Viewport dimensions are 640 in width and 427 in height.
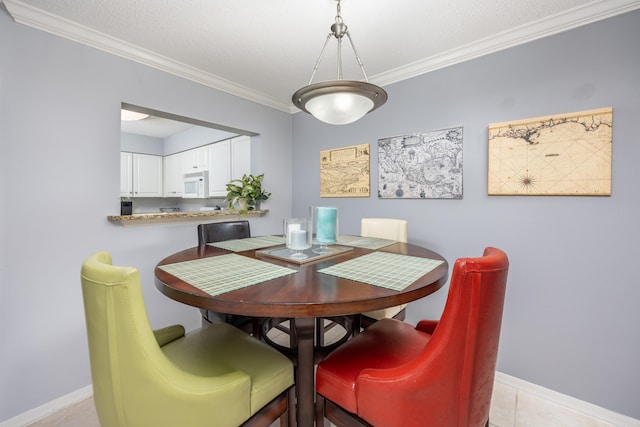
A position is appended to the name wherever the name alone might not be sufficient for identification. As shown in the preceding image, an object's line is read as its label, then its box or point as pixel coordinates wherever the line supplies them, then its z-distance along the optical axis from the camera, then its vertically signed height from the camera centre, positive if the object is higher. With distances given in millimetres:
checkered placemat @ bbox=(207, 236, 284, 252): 1625 -226
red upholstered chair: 713 -484
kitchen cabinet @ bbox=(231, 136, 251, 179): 3154 +652
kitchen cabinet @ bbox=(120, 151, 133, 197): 4121 +551
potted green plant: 2660 +175
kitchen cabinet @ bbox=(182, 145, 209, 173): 3779 +743
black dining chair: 1563 -213
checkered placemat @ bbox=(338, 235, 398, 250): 1683 -218
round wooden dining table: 807 -281
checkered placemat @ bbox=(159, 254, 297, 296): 958 -264
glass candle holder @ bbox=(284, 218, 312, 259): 1354 -132
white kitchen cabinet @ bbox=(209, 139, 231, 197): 3449 +565
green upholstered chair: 675 -470
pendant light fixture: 1198 +545
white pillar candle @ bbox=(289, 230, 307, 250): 1348 -150
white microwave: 3748 +357
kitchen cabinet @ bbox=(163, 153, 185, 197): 4301 +579
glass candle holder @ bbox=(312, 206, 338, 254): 1495 -91
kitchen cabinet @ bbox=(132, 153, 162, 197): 4324 +570
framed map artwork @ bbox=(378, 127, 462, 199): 2078 +381
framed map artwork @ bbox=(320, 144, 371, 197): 2611 +397
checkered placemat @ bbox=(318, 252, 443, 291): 1005 -259
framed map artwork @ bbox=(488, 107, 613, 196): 1550 +357
